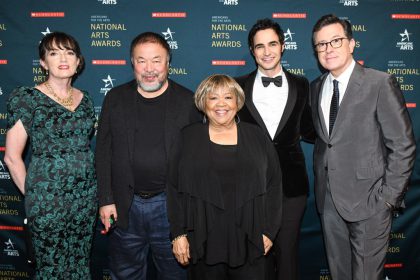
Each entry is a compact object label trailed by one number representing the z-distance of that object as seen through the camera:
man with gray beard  2.50
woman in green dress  2.42
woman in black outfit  2.15
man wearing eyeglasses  2.33
